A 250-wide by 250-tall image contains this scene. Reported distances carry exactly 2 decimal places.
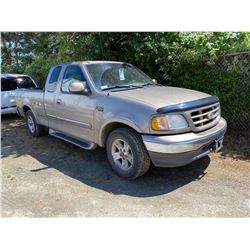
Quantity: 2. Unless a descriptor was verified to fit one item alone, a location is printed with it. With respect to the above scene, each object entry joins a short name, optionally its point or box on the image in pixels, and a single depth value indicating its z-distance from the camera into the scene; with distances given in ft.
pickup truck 10.86
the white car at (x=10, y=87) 26.78
